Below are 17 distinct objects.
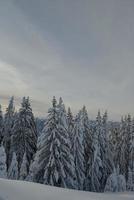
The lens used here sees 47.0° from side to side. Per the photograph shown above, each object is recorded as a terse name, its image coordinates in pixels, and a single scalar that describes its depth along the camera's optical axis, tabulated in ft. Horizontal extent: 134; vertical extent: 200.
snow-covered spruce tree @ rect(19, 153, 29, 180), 59.86
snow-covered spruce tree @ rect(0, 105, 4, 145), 80.96
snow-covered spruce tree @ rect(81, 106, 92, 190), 72.69
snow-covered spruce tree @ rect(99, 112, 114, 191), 73.01
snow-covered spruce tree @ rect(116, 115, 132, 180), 97.02
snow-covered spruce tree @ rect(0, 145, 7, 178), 46.35
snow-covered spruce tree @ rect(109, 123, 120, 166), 101.35
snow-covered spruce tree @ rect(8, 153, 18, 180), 57.17
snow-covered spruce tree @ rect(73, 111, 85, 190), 64.24
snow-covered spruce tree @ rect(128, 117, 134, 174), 93.96
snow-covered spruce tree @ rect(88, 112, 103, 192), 68.94
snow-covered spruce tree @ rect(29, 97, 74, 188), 51.07
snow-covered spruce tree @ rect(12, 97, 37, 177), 66.72
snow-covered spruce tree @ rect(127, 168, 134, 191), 74.03
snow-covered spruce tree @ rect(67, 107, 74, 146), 72.41
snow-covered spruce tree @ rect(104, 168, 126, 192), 56.25
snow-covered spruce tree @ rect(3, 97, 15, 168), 75.31
